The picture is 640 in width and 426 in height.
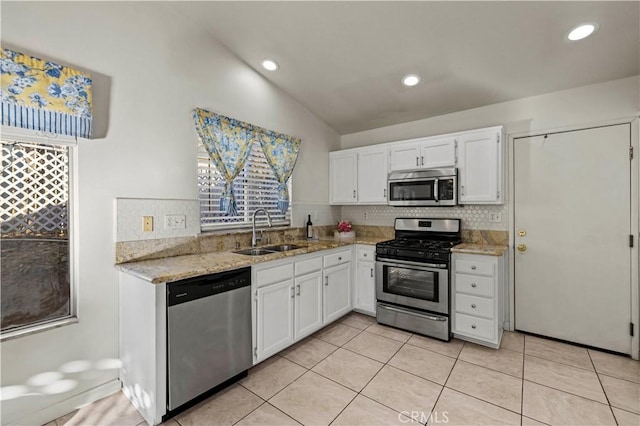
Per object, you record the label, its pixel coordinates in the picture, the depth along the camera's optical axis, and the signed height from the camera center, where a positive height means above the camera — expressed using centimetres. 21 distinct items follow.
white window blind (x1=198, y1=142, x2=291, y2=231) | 271 +22
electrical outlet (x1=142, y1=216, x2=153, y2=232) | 224 -8
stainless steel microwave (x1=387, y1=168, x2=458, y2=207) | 312 +28
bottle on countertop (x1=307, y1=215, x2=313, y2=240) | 372 -23
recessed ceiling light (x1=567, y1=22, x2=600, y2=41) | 203 +130
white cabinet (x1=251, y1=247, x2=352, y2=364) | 234 -80
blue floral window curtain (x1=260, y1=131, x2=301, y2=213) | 320 +66
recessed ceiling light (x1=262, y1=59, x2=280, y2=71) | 292 +152
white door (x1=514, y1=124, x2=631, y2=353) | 258 -23
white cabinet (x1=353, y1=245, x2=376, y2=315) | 337 -83
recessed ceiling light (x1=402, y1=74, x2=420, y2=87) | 284 +133
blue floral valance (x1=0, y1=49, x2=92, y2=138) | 165 +71
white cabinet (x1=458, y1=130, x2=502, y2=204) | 291 +46
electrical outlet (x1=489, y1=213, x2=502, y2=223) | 315 -6
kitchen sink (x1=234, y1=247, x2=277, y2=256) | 280 -39
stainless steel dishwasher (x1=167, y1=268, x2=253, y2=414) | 180 -82
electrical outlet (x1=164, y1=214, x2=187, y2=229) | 239 -7
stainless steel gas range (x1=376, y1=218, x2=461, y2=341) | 283 -72
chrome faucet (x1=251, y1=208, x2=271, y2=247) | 296 -20
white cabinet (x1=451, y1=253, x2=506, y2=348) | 266 -82
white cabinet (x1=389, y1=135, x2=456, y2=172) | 316 +68
